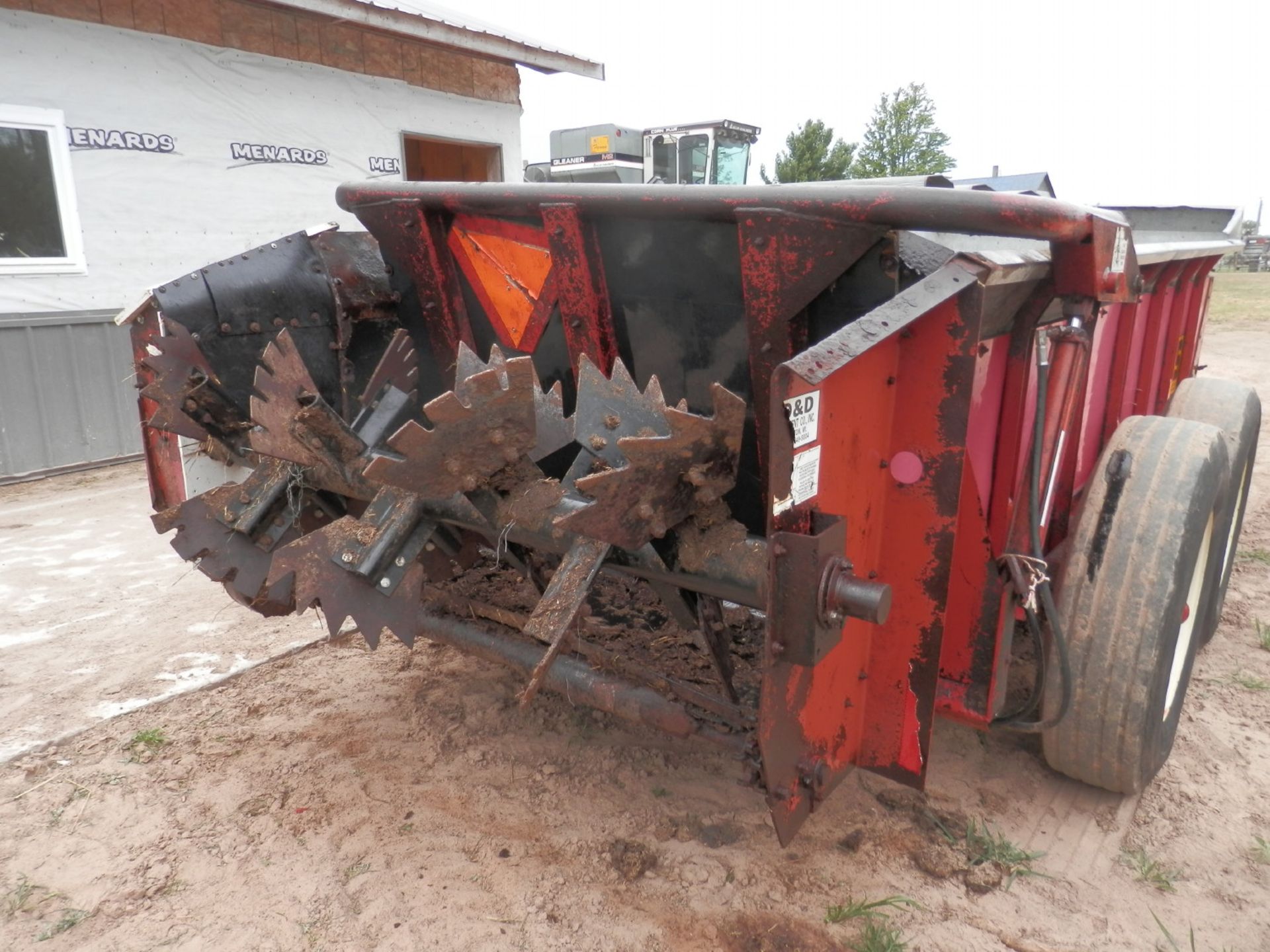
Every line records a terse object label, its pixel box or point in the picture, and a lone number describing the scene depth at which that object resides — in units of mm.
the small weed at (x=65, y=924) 2068
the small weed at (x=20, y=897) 2146
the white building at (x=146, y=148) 6023
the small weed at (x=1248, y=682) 3188
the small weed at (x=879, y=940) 1966
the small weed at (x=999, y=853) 2253
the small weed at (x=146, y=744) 2785
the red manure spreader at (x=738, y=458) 1747
